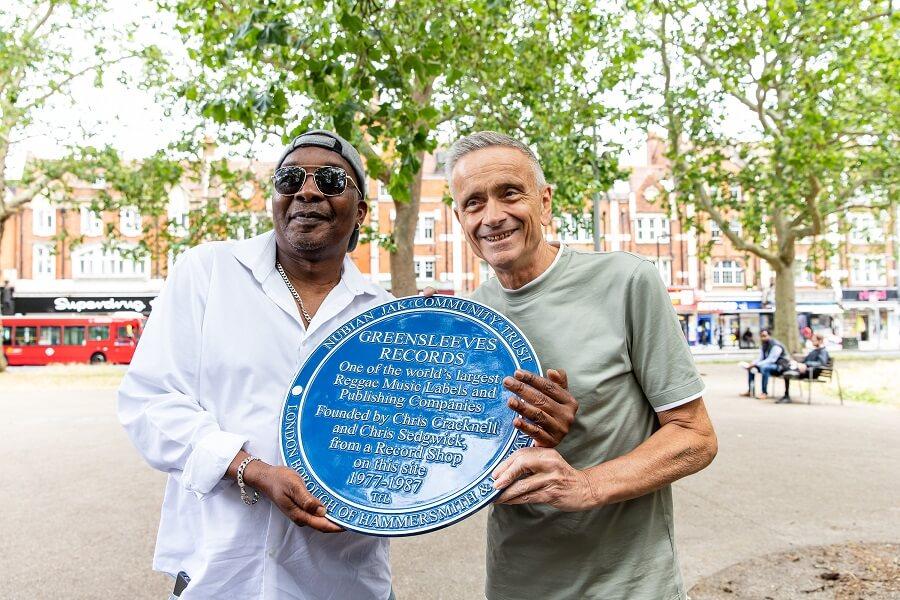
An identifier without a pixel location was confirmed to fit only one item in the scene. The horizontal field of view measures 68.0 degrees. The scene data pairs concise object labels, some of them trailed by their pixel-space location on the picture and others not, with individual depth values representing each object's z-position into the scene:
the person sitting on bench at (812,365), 15.15
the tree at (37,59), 21.94
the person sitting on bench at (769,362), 15.95
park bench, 15.10
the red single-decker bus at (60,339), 32.06
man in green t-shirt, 1.86
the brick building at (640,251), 41.31
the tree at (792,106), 14.31
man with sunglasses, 1.85
